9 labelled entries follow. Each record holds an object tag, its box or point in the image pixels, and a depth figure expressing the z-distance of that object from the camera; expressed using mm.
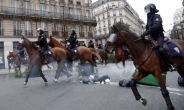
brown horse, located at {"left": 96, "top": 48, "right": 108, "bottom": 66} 19097
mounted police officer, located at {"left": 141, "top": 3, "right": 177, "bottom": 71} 4692
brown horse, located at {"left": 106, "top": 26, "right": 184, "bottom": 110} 4633
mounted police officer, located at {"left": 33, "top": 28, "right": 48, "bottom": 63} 9836
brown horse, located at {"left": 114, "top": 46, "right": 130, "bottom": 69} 11833
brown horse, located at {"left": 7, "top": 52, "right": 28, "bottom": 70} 17375
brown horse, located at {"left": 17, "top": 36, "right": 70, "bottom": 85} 9672
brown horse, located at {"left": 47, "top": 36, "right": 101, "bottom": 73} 11418
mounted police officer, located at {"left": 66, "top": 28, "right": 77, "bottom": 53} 11430
